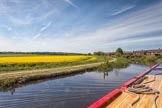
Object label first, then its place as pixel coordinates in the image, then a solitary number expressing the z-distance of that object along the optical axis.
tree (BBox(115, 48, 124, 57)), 40.91
